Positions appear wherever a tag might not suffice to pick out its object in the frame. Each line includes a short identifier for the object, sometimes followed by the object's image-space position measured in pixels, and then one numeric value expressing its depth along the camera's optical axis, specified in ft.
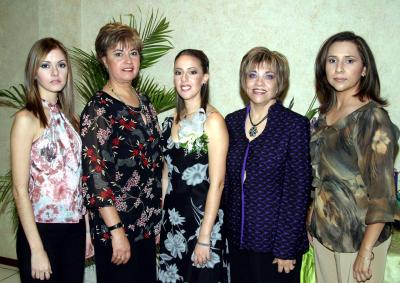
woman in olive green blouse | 5.97
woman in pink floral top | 6.10
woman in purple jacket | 6.42
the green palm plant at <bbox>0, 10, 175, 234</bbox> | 10.71
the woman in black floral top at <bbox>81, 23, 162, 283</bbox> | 6.41
